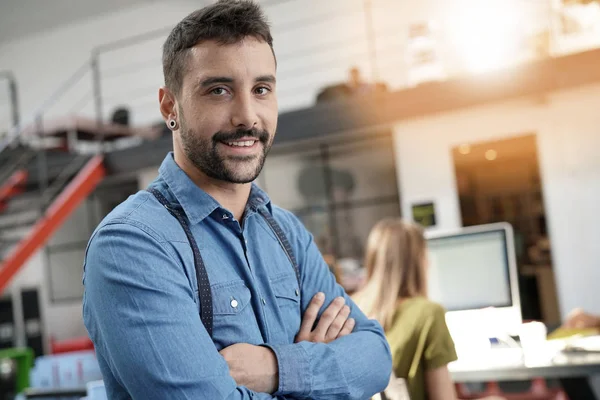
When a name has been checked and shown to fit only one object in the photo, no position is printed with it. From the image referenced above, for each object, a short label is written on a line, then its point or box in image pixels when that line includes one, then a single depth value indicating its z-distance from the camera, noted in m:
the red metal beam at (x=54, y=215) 6.33
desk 2.24
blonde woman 2.04
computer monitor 2.79
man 1.07
